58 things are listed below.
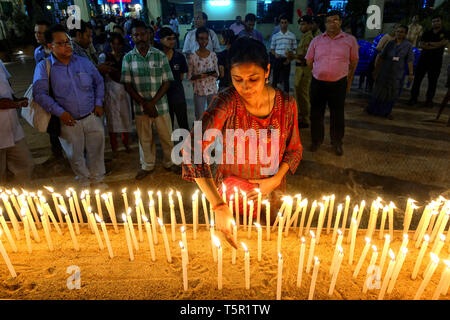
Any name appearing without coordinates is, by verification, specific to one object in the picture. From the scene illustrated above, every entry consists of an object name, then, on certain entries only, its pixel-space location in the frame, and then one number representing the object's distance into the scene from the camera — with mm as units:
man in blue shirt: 3398
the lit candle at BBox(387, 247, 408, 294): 1424
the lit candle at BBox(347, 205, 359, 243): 1735
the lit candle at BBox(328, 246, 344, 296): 1411
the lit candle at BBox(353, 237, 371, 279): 1607
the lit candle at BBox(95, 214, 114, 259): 1788
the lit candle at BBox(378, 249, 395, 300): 1374
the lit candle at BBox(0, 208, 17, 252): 1886
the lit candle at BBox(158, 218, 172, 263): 1707
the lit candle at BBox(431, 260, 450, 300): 1303
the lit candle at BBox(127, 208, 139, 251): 1791
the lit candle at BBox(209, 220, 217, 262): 1770
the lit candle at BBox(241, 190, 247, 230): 2006
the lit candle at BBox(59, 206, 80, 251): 1902
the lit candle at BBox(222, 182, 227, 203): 1972
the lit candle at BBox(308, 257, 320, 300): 1337
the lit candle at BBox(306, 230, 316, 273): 1541
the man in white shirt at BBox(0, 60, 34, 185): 3307
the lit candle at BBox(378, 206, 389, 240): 1798
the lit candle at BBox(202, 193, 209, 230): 2000
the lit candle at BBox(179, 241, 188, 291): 1430
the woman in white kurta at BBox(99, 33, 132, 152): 4621
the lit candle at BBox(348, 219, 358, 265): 1683
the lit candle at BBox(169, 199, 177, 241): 1887
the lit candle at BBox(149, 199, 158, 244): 1856
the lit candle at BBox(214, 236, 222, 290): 1405
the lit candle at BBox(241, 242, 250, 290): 1461
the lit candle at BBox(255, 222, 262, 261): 1663
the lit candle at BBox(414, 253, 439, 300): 1324
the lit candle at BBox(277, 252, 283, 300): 1351
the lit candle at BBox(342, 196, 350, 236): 1939
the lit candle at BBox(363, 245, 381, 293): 1523
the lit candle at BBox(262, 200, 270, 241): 1835
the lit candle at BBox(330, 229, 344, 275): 1471
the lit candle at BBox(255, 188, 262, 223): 1990
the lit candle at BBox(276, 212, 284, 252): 1706
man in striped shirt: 7297
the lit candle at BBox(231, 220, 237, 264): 1702
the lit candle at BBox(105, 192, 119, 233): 2010
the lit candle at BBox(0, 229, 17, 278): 1613
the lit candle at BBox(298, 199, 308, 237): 1790
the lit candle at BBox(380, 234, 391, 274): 1501
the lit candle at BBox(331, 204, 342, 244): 1902
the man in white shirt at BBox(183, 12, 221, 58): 5730
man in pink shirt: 4574
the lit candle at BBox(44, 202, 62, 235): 1930
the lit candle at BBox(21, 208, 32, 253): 1867
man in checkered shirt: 4094
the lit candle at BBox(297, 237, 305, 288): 1441
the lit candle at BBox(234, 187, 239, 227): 2015
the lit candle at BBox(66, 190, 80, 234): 2030
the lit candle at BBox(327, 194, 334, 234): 1981
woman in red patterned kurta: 1666
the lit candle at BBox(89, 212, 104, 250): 1839
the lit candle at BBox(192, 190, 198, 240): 1851
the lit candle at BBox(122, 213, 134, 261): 1755
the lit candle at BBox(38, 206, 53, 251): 1871
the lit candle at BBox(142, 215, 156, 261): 1775
